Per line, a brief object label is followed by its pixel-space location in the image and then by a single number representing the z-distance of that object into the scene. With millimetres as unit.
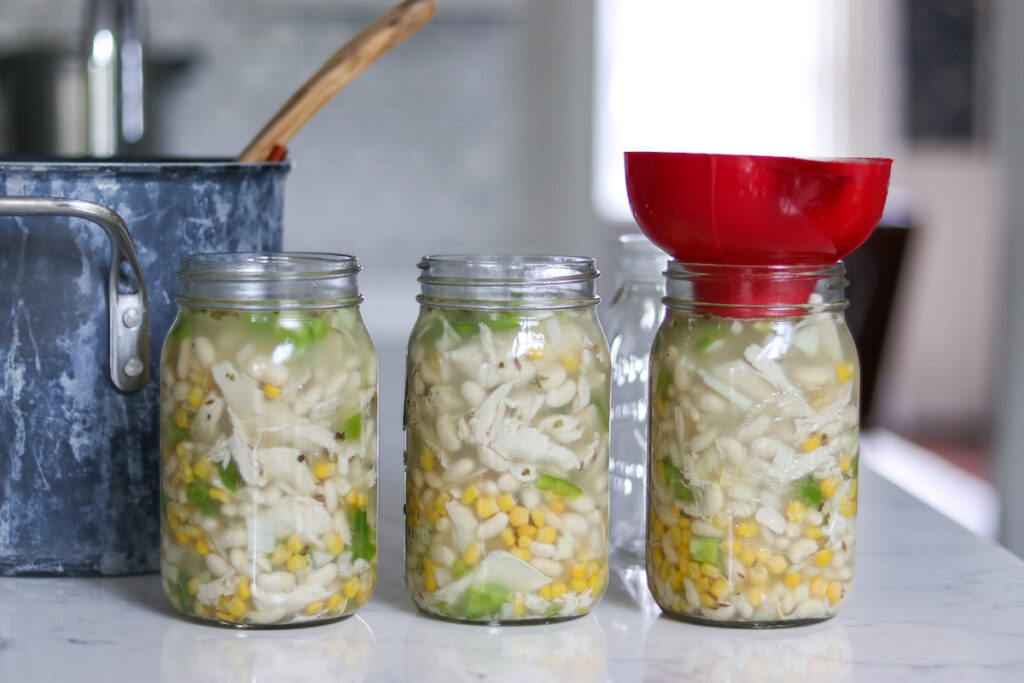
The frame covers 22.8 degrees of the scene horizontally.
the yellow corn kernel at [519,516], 1132
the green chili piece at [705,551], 1143
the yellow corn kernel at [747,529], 1139
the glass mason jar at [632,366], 1302
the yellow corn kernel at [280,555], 1124
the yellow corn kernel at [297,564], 1125
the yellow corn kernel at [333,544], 1132
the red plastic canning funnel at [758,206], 1123
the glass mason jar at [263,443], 1121
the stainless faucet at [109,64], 2045
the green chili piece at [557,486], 1136
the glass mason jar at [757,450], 1138
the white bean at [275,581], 1124
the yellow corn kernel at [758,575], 1140
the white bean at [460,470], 1133
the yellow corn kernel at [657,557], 1159
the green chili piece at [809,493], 1142
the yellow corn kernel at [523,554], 1134
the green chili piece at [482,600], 1136
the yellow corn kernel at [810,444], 1140
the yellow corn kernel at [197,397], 1124
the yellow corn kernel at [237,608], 1128
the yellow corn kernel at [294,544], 1124
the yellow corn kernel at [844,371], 1147
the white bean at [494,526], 1132
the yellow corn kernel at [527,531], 1134
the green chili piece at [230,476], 1123
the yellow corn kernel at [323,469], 1128
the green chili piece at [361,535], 1142
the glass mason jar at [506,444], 1132
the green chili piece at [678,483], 1147
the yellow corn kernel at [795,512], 1141
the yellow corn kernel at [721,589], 1142
